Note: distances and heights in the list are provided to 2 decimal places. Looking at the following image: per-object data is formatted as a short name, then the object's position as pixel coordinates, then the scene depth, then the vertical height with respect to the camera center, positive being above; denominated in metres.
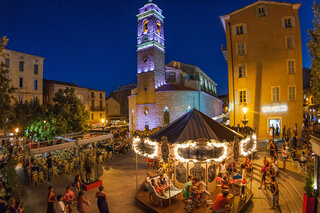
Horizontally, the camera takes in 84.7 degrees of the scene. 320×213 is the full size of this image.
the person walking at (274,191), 7.15 -3.21
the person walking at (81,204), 6.18 -3.18
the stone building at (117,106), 46.17 +2.12
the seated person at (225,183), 7.75 -3.13
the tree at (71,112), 19.44 +0.22
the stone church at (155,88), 29.44 +4.61
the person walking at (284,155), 10.86 -2.61
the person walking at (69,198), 6.82 -3.30
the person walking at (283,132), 16.68 -1.81
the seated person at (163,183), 8.00 -3.20
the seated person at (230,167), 10.37 -3.22
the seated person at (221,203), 5.84 -3.02
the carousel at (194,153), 7.15 -1.71
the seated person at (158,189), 7.57 -3.27
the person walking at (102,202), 6.34 -3.20
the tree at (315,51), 7.99 +2.96
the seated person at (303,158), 9.83 -2.55
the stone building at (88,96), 29.91 +3.41
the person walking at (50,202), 6.62 -3.32
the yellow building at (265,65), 17.88 +5.13
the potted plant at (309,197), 6.26 -3.03
